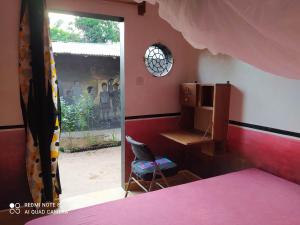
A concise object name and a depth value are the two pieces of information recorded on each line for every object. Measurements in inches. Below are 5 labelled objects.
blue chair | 95.2
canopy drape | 27.7
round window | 121.2
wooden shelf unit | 106.4
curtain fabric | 90.7
